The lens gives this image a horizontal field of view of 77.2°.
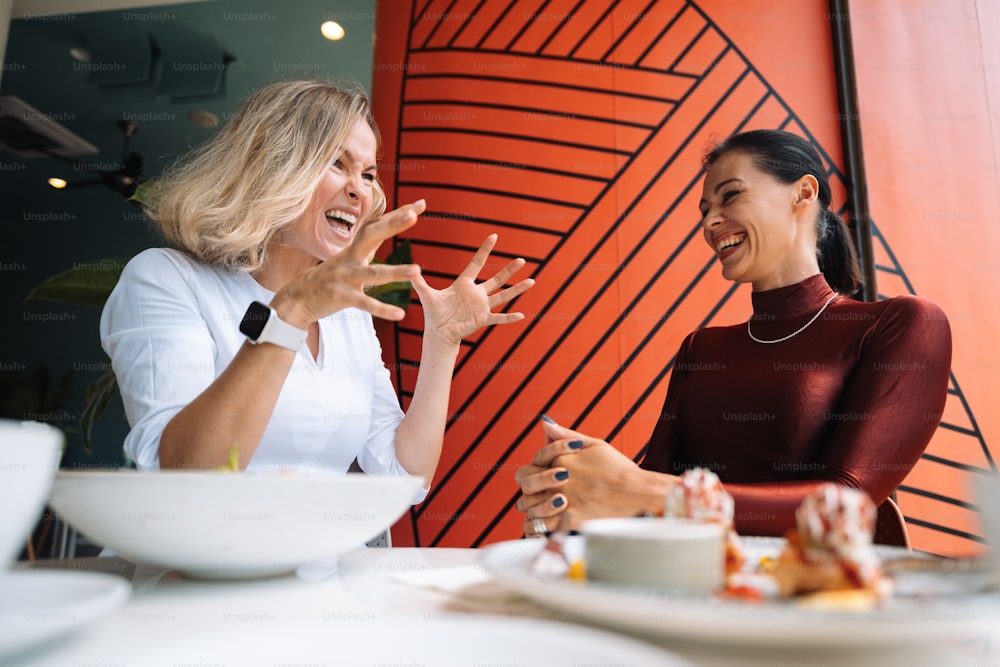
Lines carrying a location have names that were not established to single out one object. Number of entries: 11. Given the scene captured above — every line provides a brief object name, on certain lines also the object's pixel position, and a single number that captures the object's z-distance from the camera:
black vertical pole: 2.56
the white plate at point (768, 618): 0.34
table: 0.35
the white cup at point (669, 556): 0.43
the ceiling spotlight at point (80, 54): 4.29
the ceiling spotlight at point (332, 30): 3.84
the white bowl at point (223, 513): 0.48
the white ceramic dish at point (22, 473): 0.37
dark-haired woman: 1.12
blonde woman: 1.04
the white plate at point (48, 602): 0.33
